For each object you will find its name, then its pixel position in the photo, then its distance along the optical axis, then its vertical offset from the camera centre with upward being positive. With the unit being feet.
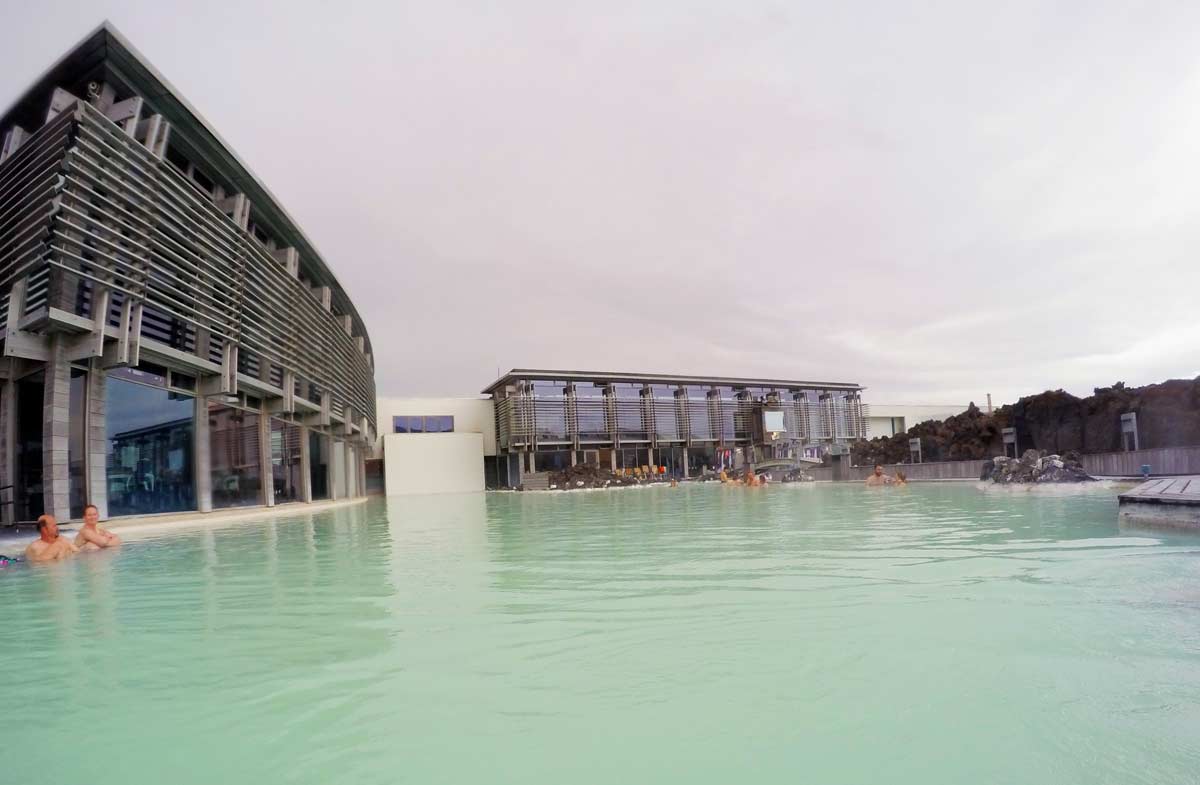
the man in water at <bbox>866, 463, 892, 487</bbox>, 89.37 -6.11
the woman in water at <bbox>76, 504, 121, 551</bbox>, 35.14 -3.03
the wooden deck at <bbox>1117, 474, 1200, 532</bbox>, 26.76 -3.84
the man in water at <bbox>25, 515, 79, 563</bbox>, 31.81 -2.94
